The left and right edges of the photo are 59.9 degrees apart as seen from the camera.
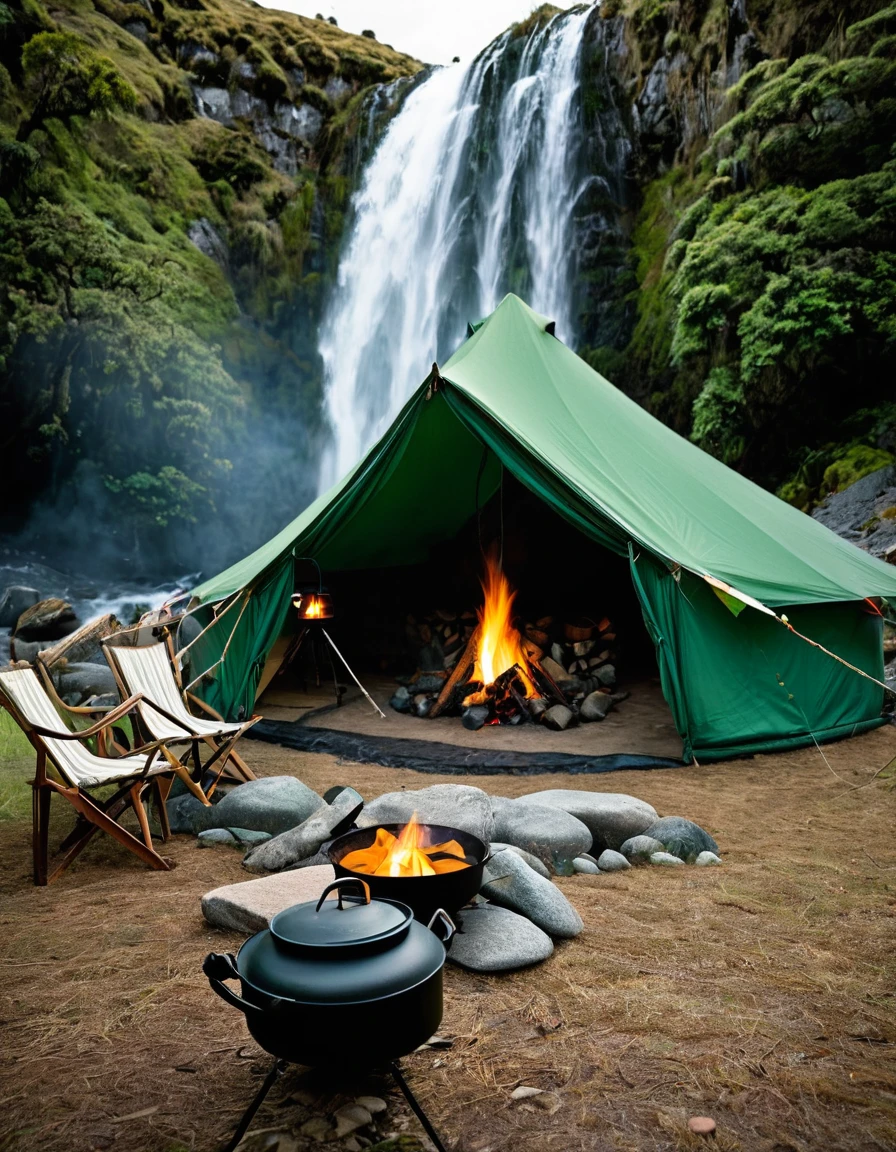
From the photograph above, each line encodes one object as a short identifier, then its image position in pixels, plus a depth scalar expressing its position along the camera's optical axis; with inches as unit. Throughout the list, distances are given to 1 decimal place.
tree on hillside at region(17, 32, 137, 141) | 612.4
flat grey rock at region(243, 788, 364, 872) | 121.3
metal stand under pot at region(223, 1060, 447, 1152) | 56.3
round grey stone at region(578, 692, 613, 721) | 243.1
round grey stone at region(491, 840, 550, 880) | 112.8
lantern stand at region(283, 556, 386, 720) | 266.2
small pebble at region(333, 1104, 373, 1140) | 59.9
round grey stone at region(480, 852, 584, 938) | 96.6
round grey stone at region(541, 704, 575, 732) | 236.4
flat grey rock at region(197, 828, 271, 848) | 135.2
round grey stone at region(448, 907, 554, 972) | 88.3
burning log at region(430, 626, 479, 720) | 256.4
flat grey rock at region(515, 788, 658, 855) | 130.0
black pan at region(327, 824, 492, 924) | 83.4
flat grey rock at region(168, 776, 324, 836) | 138.7
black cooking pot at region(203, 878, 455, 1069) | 55.0
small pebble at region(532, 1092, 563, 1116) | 62.9
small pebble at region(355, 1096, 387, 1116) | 62.4
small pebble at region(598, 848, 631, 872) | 122.6
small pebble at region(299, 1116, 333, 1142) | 59.5
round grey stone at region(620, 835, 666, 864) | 126.3
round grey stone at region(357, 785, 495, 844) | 116.9
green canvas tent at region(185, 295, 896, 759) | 194.2
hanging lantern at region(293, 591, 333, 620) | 266.1
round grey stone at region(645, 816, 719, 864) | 127.3
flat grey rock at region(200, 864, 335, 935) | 94.8
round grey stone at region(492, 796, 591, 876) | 121.3
